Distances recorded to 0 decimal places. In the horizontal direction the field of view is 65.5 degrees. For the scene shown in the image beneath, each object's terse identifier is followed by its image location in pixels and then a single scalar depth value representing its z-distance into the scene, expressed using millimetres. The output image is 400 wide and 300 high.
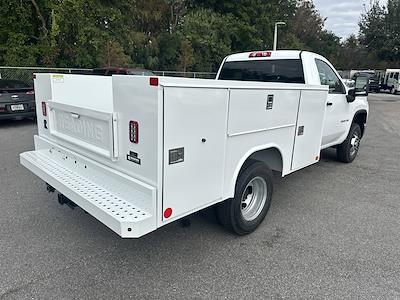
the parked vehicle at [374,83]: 31116
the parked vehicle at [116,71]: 11422
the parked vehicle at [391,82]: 30302
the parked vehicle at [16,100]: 8891
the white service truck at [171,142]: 2320
